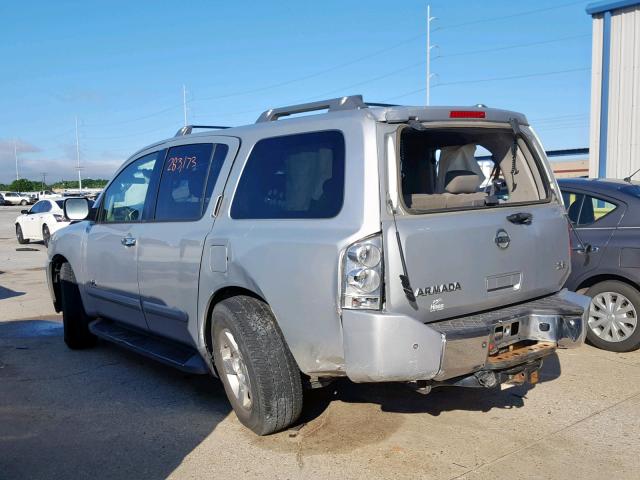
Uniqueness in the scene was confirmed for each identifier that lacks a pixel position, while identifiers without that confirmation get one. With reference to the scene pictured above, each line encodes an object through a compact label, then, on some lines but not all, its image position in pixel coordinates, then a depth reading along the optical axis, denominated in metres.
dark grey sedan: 5.77
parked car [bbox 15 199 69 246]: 17.83
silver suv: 3.38
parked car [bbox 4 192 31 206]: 62.00
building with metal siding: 13.45
